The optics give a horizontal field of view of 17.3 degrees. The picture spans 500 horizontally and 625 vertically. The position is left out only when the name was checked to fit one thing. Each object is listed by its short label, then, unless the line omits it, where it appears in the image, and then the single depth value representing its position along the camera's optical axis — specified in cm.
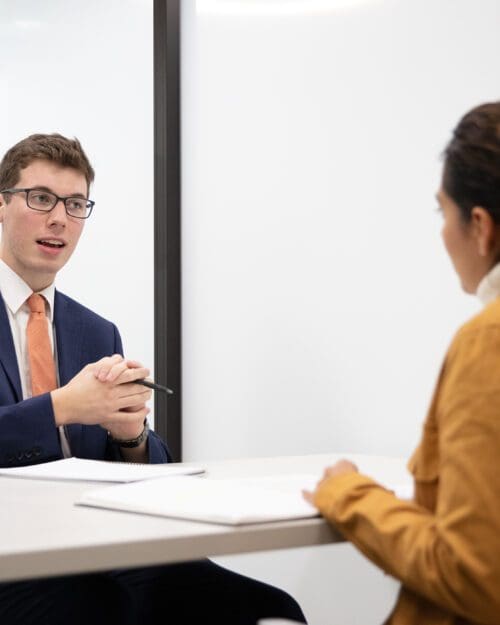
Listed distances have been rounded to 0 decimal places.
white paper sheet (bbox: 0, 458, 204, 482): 209
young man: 208
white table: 156
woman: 140
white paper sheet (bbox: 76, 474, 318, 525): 179
